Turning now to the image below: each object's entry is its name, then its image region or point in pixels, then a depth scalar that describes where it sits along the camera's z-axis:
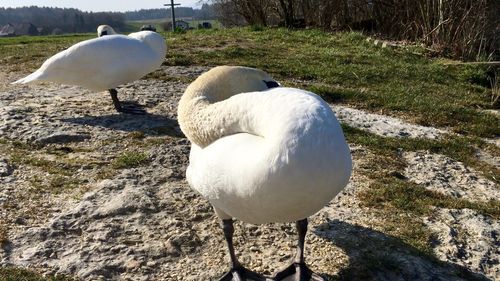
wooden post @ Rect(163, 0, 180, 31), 22.08
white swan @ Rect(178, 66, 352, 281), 2.17
